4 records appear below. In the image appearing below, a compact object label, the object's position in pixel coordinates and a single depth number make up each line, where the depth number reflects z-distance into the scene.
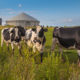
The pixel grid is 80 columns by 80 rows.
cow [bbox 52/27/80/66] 8.79
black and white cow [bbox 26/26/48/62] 9.59
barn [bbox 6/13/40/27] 69.51
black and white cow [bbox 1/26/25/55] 11.55
